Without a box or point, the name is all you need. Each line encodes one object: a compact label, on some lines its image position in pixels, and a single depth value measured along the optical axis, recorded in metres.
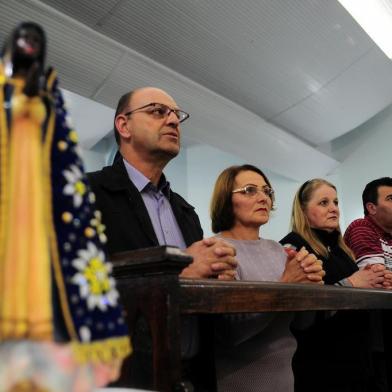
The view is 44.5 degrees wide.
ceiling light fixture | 3.42
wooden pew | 0.88
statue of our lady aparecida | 0.45
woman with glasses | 1.46
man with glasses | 1.56
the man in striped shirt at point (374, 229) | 2.68
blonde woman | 2.07
